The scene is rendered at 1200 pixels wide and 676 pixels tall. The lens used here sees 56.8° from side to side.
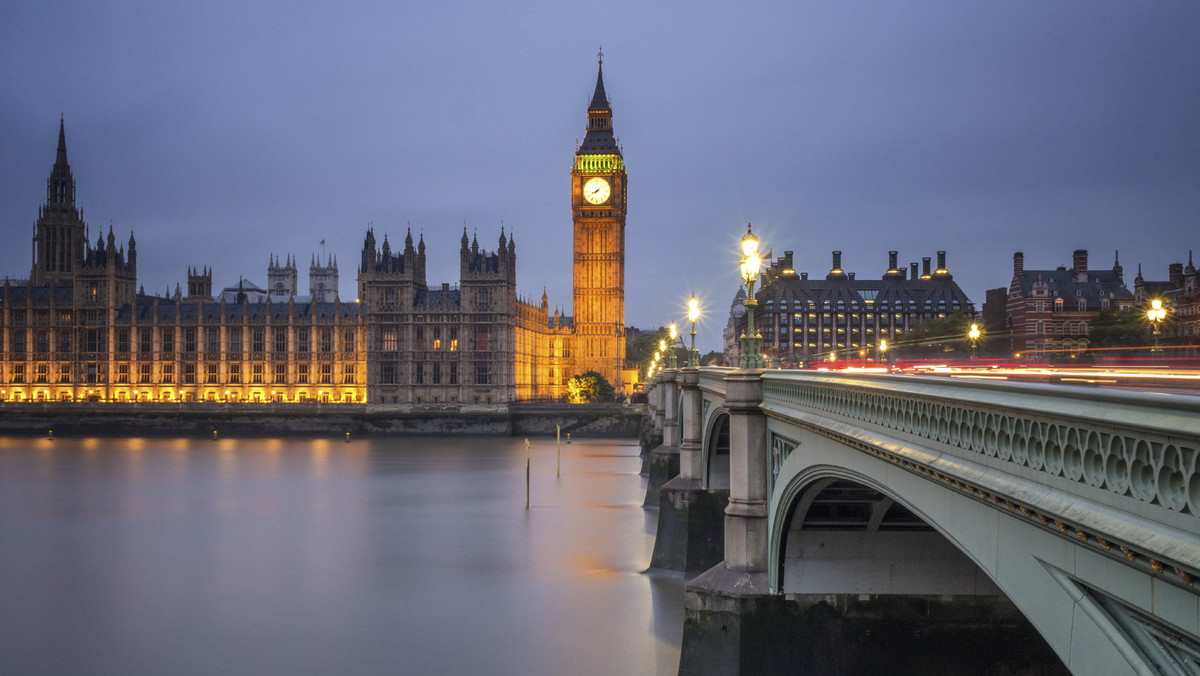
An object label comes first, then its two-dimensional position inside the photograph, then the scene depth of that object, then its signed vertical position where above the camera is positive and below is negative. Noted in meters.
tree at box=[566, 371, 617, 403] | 135.12 -3.76
